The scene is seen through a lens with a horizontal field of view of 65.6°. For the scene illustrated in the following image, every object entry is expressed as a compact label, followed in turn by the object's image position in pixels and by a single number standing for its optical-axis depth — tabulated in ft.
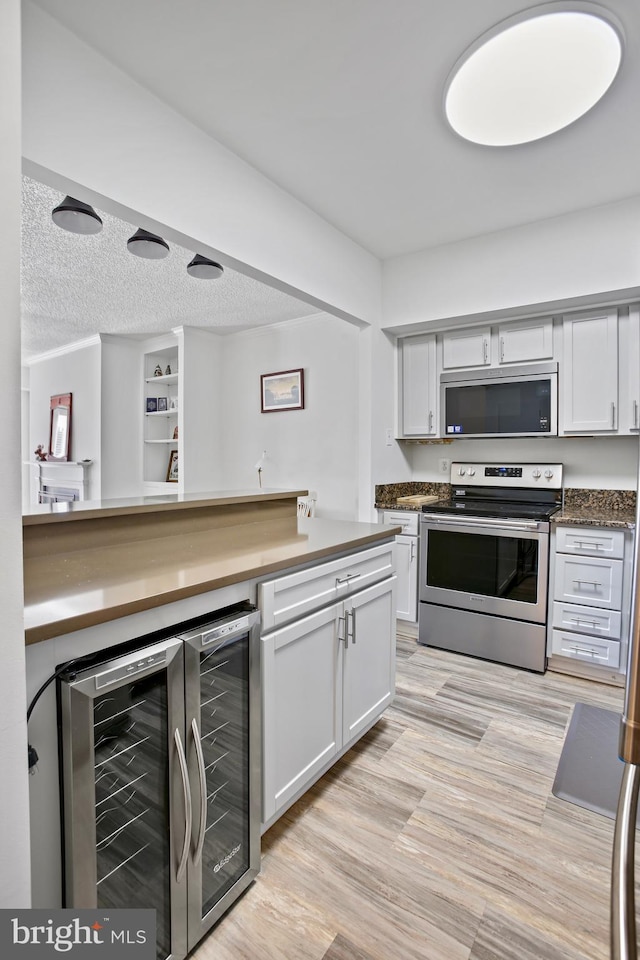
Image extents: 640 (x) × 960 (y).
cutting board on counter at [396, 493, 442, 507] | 11.44
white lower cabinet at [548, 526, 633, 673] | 8.84
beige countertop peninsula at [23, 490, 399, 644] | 3.73
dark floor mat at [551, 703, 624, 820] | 6.05
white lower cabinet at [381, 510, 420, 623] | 11.07
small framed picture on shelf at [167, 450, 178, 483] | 17.75
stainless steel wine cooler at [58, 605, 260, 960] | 3.32
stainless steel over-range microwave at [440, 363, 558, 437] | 10.12
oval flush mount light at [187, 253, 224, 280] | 9.02
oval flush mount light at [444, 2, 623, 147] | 5.23
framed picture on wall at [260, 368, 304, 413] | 14.93
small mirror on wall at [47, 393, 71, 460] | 18.51
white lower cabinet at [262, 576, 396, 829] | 5.05
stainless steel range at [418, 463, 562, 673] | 9.50
